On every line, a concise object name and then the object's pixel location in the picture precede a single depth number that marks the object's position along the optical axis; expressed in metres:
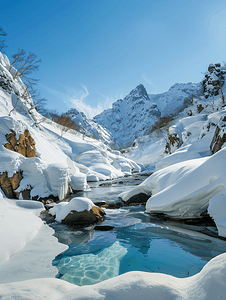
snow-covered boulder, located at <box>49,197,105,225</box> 5.54
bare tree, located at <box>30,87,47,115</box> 20.09
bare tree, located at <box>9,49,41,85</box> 17.64
